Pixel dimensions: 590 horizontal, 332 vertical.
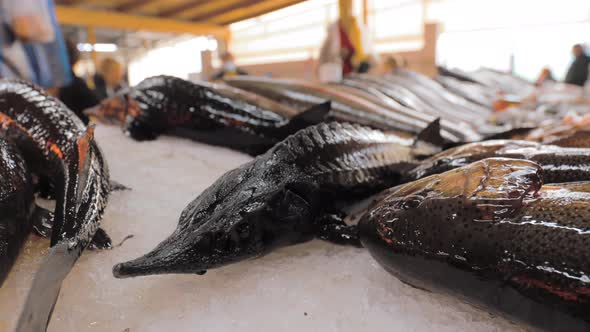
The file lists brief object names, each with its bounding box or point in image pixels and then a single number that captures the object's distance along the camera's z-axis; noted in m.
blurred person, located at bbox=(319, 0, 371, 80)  3.99
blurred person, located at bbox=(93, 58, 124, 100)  3.85
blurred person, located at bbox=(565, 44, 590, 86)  5.52
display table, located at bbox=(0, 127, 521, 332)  0.61
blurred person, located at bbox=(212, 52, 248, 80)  4.10
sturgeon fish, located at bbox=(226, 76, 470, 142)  1.48
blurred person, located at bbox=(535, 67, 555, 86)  5.66
